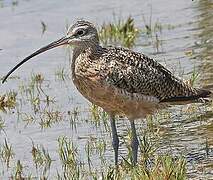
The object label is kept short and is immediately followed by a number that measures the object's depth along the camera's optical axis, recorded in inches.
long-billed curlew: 342.3
